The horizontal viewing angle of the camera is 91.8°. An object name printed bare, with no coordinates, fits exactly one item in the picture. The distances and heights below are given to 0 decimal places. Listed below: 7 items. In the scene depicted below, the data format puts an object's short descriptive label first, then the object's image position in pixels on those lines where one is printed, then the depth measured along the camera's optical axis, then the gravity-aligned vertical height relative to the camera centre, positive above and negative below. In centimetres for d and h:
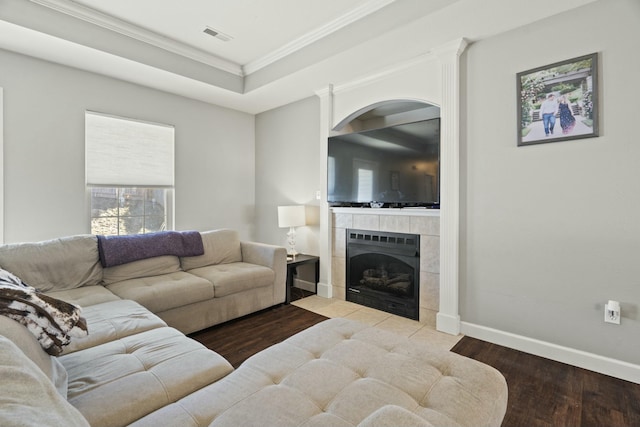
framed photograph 213 +80
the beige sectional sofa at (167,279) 238 -61
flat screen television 291 +46
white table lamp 381 -8
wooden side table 351 -61
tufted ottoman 102 -68
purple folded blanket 272 -33
